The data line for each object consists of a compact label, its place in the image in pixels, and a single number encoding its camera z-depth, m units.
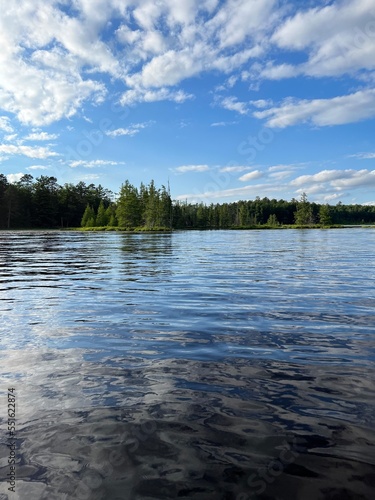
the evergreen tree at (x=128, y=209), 135.00
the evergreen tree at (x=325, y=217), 185.50
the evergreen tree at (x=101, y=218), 150.38
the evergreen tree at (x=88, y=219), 151.51
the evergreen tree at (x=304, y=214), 189.88
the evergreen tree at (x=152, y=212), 128.88
